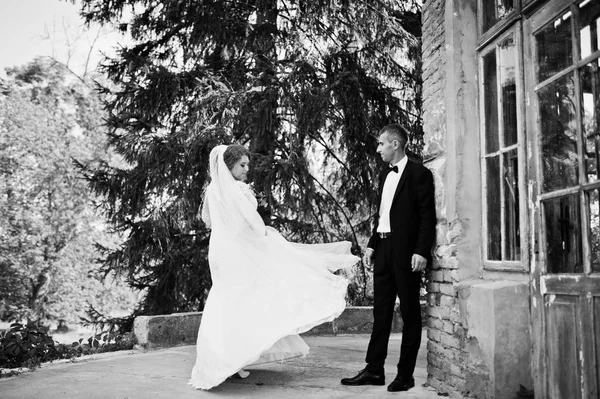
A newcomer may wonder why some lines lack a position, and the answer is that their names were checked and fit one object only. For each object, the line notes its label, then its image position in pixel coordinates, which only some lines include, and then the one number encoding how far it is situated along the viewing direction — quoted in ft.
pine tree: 25.41
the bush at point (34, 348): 16.84
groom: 13.37
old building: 9.23
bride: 13.62
